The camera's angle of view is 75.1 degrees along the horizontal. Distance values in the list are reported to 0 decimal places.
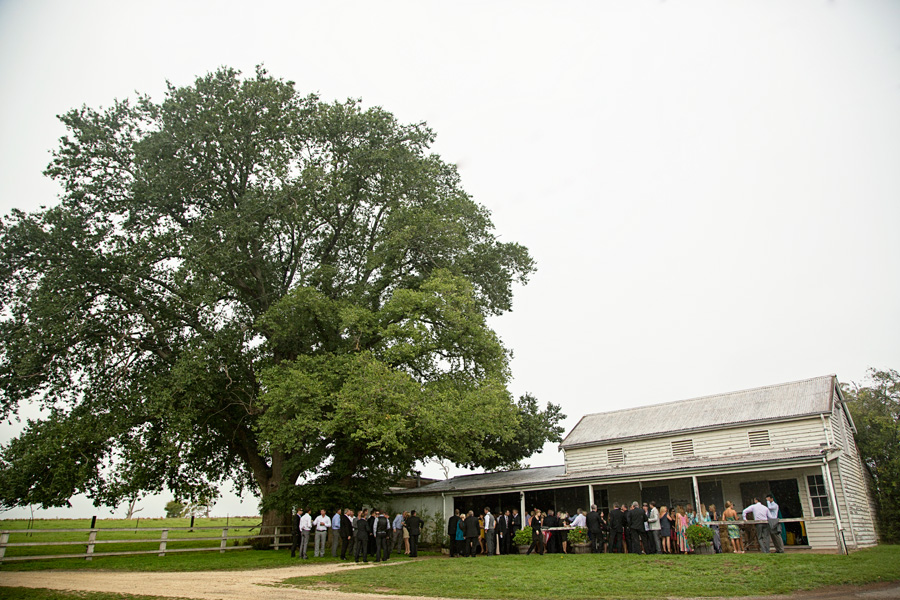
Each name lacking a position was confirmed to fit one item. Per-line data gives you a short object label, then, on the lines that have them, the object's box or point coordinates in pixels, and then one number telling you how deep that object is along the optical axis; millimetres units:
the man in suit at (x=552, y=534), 19844
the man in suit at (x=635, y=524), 17312
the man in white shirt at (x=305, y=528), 18859
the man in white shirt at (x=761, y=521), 16392
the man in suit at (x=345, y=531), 18609
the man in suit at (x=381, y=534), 17859
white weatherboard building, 19484
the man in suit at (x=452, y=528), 20375
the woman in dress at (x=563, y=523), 20562
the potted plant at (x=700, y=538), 16594
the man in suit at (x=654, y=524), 17062
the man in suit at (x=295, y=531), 19406
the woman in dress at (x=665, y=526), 17250
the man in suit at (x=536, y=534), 19891
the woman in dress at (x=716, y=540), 16953
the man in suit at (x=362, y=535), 17547
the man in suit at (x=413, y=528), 19672
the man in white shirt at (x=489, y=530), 20203
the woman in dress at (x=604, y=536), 19027
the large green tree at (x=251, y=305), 19703
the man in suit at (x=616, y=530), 18359
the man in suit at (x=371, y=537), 18391
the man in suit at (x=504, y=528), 20547
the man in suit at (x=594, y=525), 18594
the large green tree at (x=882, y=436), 26781
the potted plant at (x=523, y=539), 20250
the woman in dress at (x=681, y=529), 16984
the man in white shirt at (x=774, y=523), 16125
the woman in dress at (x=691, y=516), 18031
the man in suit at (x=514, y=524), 21300
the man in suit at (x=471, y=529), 19578
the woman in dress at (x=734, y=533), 17953
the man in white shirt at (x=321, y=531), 19016
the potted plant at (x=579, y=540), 19219
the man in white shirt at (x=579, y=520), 19578
